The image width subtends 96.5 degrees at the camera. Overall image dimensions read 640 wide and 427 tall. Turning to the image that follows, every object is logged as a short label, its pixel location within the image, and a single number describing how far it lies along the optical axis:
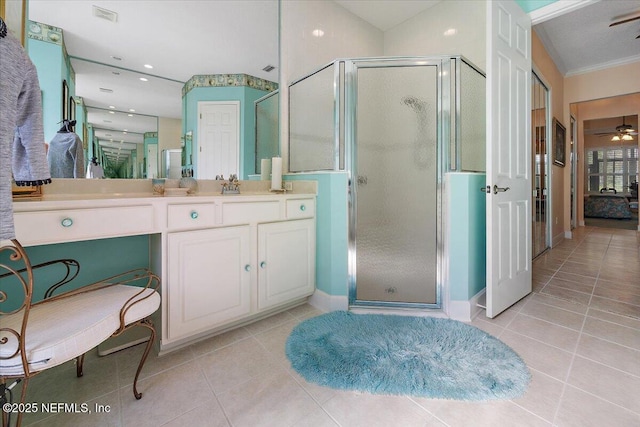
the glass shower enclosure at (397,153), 2.05
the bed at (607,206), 7.55
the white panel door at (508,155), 1.94
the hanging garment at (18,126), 0.83
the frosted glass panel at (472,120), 2.08
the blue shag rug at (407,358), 1.28
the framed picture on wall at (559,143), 4.27
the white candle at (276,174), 2.27
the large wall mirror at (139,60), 1.54
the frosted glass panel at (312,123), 2.19
